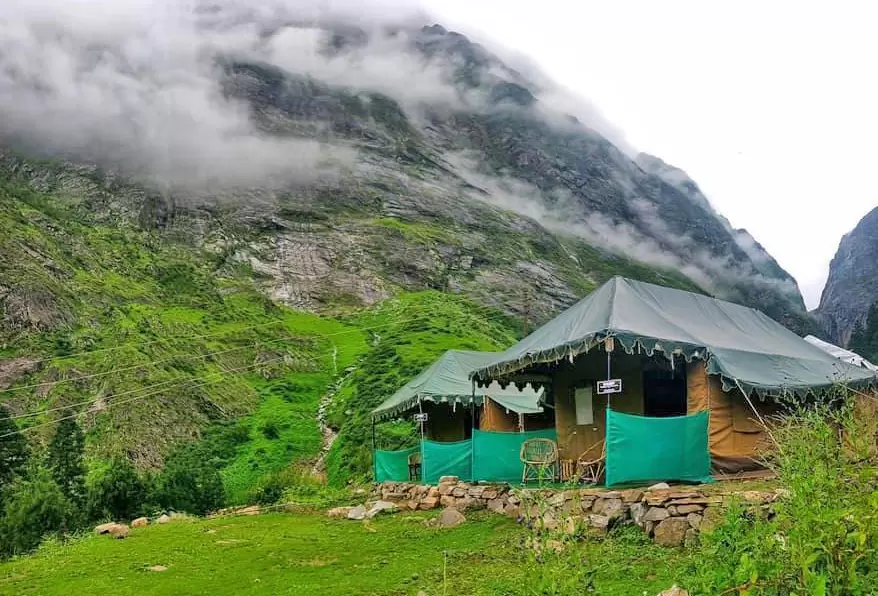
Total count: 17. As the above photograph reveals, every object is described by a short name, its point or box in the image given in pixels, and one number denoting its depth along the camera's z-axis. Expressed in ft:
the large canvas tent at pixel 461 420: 54.60
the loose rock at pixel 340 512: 55.19
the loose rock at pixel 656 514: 33.76
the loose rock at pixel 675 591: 20.32
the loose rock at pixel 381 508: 53.36
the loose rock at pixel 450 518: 45.14
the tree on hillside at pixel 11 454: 79.71
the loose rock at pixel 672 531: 32.60
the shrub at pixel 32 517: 57.72
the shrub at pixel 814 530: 12.59
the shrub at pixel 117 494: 69.15
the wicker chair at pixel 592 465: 49.03
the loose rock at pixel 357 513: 53.16
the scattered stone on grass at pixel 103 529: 53.84
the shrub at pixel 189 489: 74.23
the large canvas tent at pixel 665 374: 42.27
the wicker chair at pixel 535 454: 50.40
